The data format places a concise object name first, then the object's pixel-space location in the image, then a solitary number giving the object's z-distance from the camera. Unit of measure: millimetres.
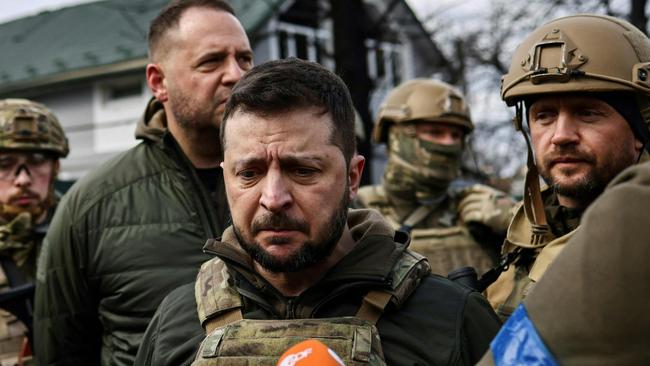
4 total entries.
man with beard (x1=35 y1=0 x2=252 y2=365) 3725
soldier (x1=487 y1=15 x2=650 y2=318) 3129
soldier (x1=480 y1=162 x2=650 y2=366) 1525
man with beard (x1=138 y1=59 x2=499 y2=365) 2484
